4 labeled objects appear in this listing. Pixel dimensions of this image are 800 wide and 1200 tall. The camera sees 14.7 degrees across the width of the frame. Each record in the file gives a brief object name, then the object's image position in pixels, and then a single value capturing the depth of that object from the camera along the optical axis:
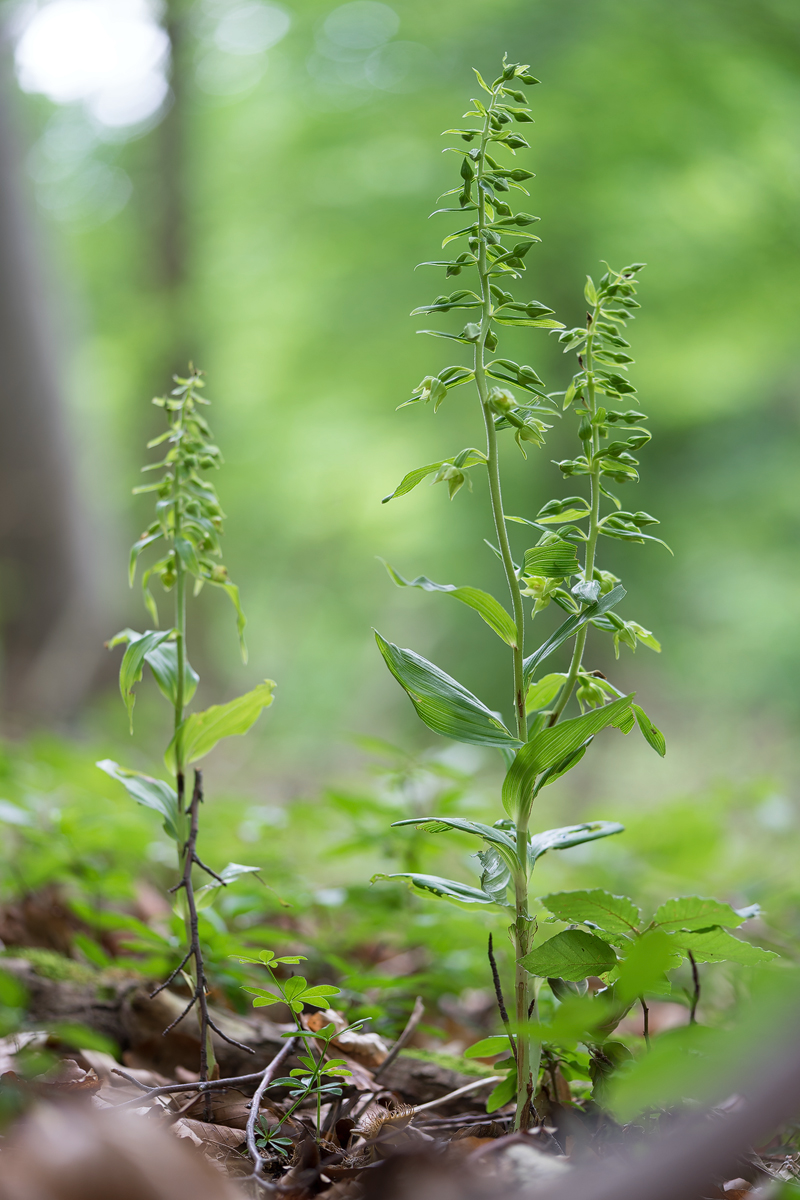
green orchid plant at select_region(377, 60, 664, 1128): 1.33
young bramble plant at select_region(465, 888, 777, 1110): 1.31
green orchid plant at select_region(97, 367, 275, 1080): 1.38
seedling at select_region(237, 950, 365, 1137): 1.33
